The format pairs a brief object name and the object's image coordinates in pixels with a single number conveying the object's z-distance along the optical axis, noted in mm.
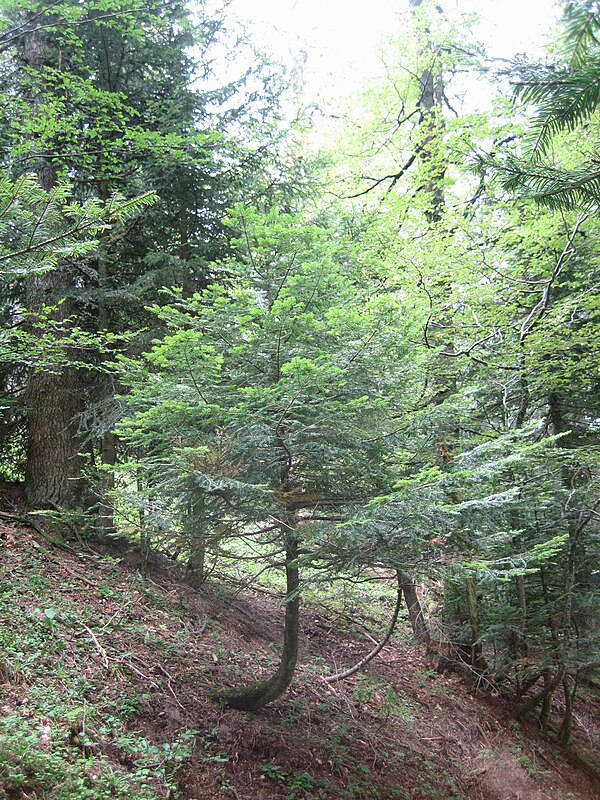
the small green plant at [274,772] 4586
